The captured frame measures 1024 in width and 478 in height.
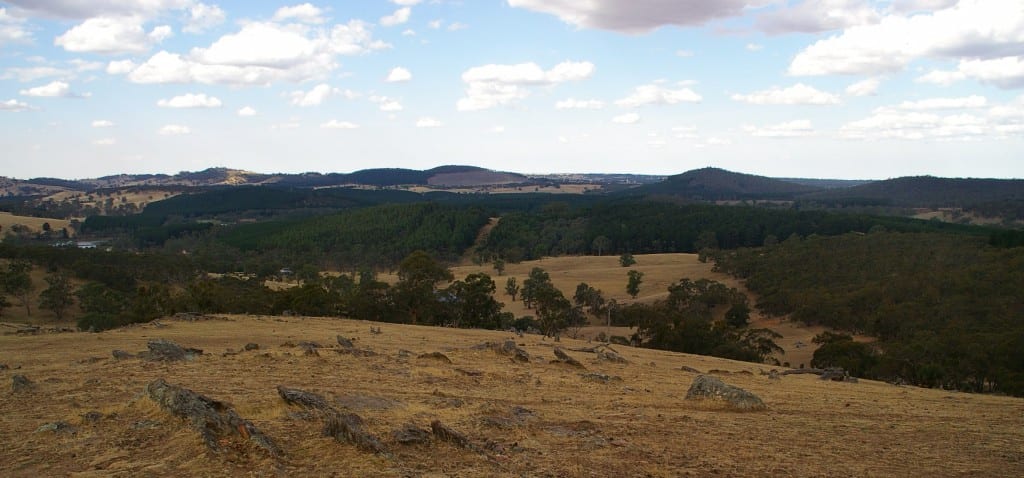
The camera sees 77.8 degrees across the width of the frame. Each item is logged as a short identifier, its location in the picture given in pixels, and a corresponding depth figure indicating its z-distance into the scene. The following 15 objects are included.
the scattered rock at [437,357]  24.06
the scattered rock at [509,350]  25.67
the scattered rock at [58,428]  12.12
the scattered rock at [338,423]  11.48
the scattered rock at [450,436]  12.32
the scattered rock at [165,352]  20.73
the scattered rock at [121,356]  20.94
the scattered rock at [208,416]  11.11
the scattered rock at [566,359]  25.27
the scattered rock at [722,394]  17.92
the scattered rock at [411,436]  12.22
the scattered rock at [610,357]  28.28
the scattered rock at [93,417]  12.68
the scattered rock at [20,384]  15.64
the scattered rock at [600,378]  22.00
